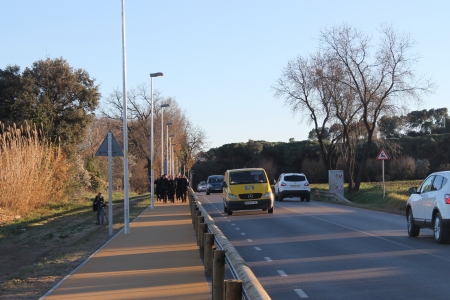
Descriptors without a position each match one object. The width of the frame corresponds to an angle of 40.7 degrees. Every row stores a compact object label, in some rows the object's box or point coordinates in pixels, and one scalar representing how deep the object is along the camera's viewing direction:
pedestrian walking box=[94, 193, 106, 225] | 25.41
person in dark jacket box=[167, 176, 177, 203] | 40.82
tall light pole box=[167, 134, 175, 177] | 73.69
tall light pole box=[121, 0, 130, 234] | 19.08
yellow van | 25.95
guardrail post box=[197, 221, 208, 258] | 12.52
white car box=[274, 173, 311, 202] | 37.91
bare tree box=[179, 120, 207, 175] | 94.38
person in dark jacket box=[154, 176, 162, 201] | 42.37
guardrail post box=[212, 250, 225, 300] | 7.36
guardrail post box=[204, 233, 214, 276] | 10.42
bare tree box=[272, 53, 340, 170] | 46.91
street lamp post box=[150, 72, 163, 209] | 33.59
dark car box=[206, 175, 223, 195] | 59.03
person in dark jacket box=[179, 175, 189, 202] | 40.41
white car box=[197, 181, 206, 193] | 75.44
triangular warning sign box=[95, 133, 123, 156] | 18.75
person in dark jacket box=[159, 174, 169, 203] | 41.03
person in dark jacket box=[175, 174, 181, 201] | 40.66
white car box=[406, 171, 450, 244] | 14.55
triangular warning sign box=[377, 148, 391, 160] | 31.27
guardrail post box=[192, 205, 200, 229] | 19.03
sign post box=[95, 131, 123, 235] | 18.75
